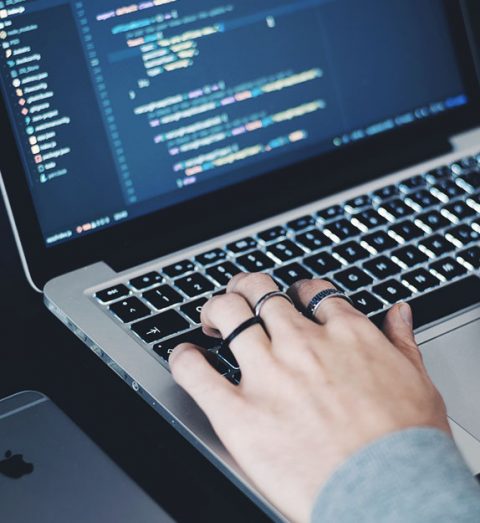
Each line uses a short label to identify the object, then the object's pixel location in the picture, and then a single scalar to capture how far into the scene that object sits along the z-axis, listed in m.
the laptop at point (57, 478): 0.63
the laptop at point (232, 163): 0.71
